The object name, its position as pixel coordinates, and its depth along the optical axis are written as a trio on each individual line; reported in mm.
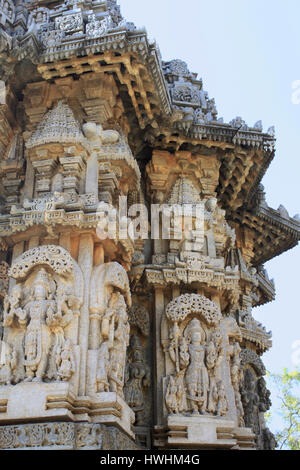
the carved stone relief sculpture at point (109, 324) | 7021
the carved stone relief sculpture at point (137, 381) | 8874
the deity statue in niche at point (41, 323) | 6699
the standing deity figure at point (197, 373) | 8594
